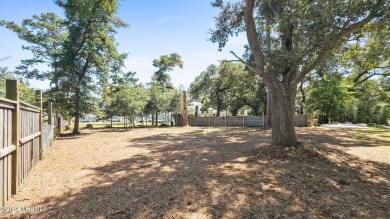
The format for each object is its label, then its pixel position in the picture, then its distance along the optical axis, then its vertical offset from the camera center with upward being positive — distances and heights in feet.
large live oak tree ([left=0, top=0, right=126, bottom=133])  47.67 +13.09
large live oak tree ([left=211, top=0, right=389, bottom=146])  19.42 +6.73
